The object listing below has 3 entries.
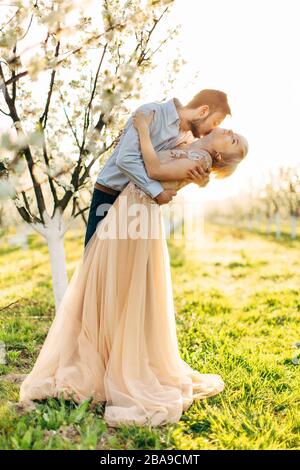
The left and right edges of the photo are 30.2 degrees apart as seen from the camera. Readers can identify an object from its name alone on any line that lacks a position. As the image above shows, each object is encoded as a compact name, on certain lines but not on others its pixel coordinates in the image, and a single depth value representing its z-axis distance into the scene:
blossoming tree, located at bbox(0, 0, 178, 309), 4.84
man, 3.38
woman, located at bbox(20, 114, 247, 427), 3.52
